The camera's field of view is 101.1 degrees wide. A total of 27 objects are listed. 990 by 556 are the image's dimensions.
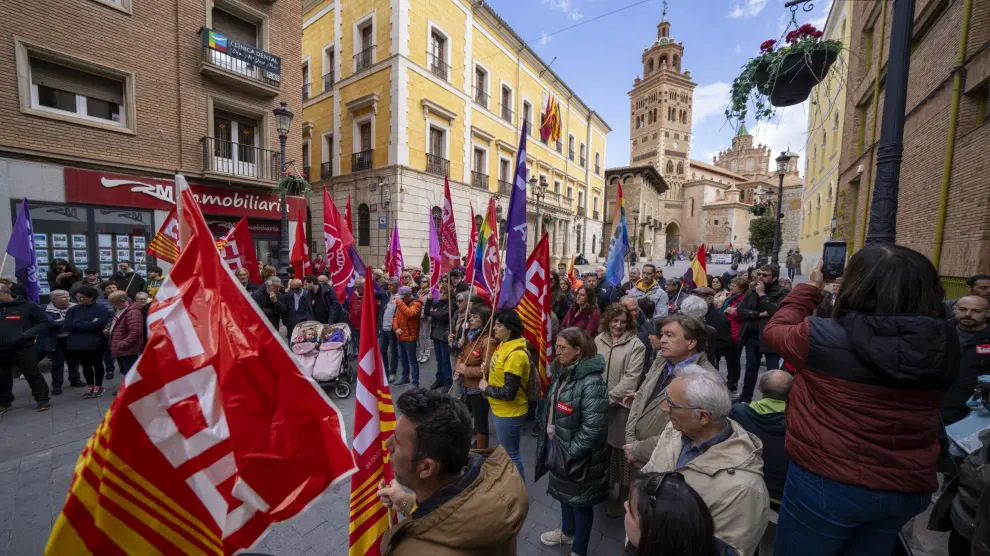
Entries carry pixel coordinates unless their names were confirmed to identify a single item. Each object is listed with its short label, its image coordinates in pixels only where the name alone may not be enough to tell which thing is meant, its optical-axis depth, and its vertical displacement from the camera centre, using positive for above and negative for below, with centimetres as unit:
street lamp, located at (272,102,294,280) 961 +105
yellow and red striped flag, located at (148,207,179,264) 612 +0
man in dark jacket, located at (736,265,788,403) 547 -70
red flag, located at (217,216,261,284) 715 -10
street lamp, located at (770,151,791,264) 1262 +275
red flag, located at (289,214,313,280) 1039 -24
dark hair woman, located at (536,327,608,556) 272 -125
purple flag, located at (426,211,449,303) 849 -29
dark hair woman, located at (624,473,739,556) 115 -77
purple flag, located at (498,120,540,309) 428 +2
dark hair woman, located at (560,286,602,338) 532 -77
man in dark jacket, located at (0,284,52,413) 519 -141
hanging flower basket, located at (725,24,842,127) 360 +174
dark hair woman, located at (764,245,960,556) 148 -51
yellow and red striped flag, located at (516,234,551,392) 422 -48
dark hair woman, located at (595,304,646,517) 336 -101
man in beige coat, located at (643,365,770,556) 152 -82
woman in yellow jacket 337 -109
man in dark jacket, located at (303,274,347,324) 766 -97
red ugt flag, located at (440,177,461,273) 781 +17
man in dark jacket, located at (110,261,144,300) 888 -88
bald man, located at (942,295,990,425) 323 -73
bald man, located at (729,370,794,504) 247 -103
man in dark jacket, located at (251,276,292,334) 717 -95
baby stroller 595 -160
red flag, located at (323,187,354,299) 802 -15
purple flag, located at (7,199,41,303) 716 -25
